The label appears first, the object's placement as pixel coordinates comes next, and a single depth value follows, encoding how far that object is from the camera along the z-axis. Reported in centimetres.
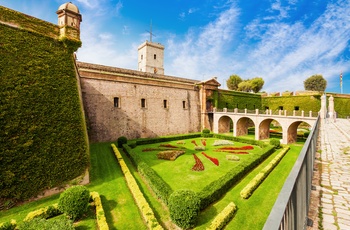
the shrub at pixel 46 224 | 595
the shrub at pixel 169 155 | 1568
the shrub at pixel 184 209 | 715
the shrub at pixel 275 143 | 1991
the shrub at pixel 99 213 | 703
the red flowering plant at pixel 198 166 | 1330
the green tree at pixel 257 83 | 5362
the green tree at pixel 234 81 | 5808
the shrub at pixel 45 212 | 731
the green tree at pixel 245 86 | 5338
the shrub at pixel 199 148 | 1931
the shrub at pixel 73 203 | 751
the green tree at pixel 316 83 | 4881
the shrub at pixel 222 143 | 2184
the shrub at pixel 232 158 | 1567
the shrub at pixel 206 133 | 2798
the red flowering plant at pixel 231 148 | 1919
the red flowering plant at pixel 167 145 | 2064
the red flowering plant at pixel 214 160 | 1480
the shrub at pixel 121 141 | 1922
